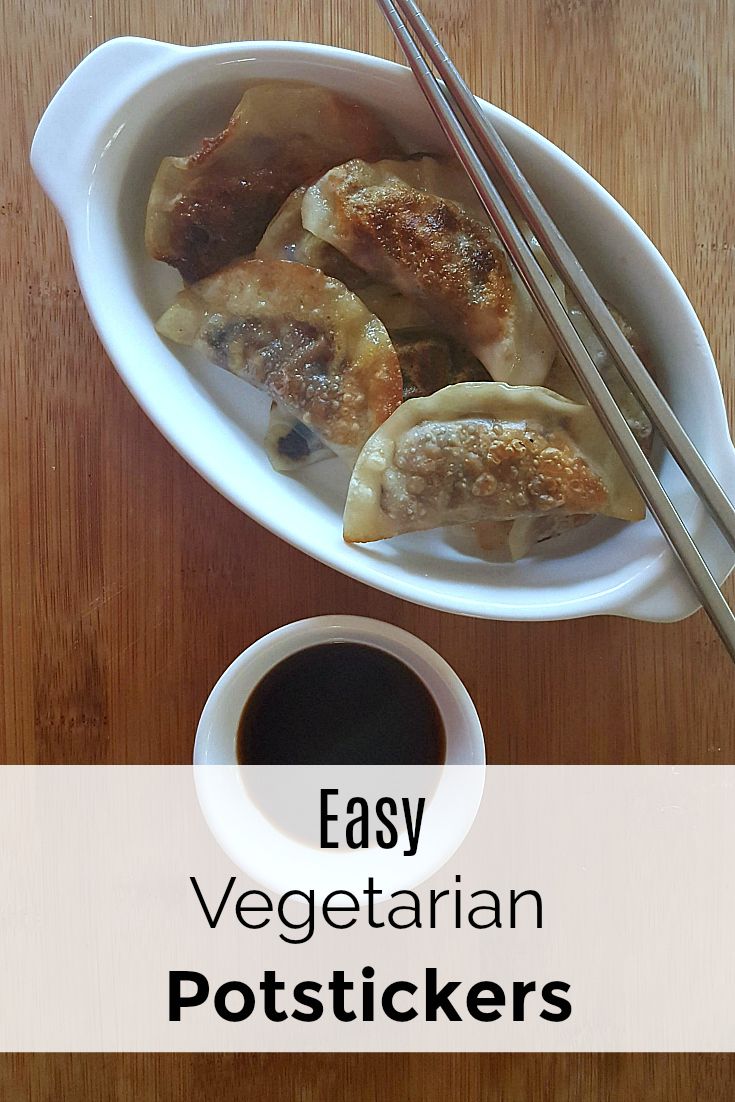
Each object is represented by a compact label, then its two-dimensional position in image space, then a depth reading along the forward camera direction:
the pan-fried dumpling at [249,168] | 0.33
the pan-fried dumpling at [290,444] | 0.35
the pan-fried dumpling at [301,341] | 0.33
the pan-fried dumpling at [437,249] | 0.33
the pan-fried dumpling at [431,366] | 0.34
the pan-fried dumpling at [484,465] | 0.33
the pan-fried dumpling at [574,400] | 0.33
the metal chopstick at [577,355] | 0.31
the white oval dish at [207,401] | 0.31
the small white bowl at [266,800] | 0.33
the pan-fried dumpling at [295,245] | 0.34
